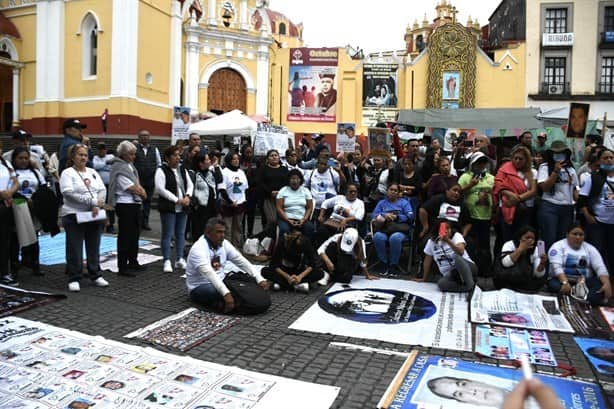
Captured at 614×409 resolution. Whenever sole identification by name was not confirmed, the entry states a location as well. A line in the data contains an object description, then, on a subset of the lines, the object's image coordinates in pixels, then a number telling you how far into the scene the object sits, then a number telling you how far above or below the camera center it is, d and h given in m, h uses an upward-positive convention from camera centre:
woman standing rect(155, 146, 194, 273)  7.69 -0.40
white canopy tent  14.12 +1.29
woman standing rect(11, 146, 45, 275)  6.95 -0.18
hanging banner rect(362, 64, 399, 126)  29.66 +4.76
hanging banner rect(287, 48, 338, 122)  29.36 +5.10
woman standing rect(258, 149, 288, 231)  9.38 -0.11
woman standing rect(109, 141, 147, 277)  7.32 -0.36
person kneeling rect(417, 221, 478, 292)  6.85 -1.09
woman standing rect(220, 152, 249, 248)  9.29 -0.39
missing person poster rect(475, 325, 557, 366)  4.73 -1.56
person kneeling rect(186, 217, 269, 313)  5.78 -1.08
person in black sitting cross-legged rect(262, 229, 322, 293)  6.92 -1.19
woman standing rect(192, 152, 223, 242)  8.41 -0.30
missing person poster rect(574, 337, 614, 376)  4.55 -1.57
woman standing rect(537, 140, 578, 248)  7.30 -0.17
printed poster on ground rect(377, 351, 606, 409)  3.71 -1.55
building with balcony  29.33 +6.81
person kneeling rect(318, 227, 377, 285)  7.38 -1.12
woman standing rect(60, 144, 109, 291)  6.51 -0.49
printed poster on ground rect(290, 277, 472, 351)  5.27 -1.54
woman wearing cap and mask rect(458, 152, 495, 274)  7.73 -0.35
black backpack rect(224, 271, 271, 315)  5.83 -1.37
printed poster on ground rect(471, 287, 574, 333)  5.65 -1.49
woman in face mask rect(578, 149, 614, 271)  7.16 -0.33
